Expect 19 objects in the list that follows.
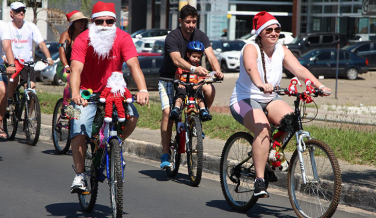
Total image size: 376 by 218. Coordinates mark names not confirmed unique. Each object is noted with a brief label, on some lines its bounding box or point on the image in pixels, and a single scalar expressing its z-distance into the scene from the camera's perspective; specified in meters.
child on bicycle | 13.83
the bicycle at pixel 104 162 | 9.47
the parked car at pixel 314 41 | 63.32
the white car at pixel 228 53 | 57.00
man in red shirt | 10.31
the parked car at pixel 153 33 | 74.62
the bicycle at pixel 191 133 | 13.34
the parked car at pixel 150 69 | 43.00
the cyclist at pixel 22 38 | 18.55
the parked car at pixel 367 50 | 56.98
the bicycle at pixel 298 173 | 9.69
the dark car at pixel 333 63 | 50.84
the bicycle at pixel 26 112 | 18.39
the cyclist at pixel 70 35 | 17.06
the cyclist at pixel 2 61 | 17.89
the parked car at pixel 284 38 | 72.94
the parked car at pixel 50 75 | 45.81
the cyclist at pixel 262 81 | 10.66
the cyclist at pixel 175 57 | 14.17
